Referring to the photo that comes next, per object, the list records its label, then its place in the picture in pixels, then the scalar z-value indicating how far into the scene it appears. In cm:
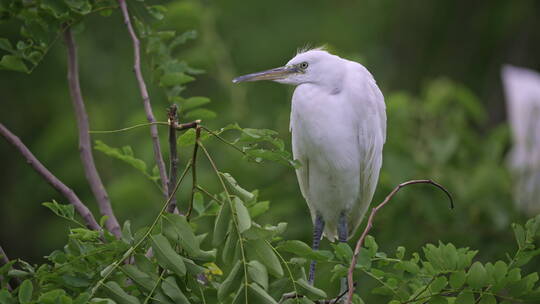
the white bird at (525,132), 1174
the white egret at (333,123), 1088
